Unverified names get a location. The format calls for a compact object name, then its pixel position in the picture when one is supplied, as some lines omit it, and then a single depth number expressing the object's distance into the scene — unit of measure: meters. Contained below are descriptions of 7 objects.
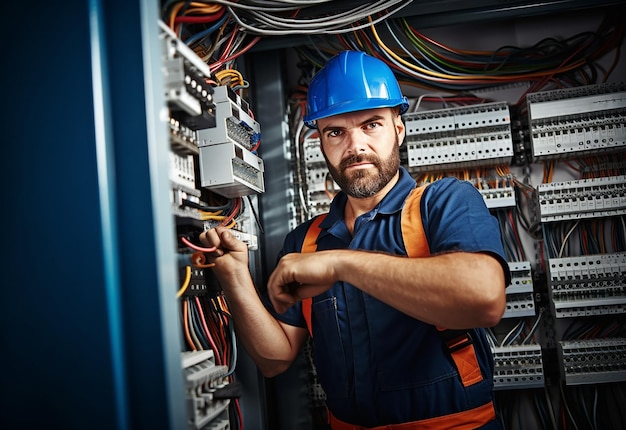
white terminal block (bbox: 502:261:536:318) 2.05
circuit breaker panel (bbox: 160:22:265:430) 1.09
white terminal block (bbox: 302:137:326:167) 2.16
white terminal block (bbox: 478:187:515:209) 2.08
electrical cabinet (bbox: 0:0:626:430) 0.85
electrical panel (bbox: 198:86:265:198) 1.47
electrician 1.22
